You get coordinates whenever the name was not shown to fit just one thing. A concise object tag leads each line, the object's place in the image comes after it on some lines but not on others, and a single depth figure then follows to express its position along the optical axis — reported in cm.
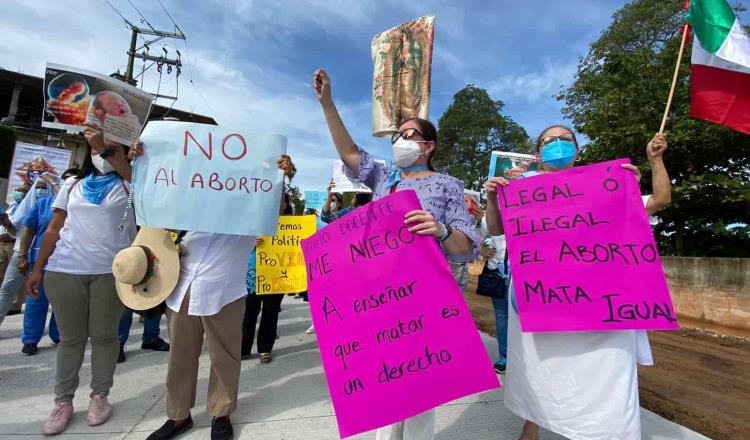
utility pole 1529
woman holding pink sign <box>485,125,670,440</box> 173
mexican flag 259
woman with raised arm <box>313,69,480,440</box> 170
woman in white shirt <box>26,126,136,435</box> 241
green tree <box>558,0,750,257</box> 895
